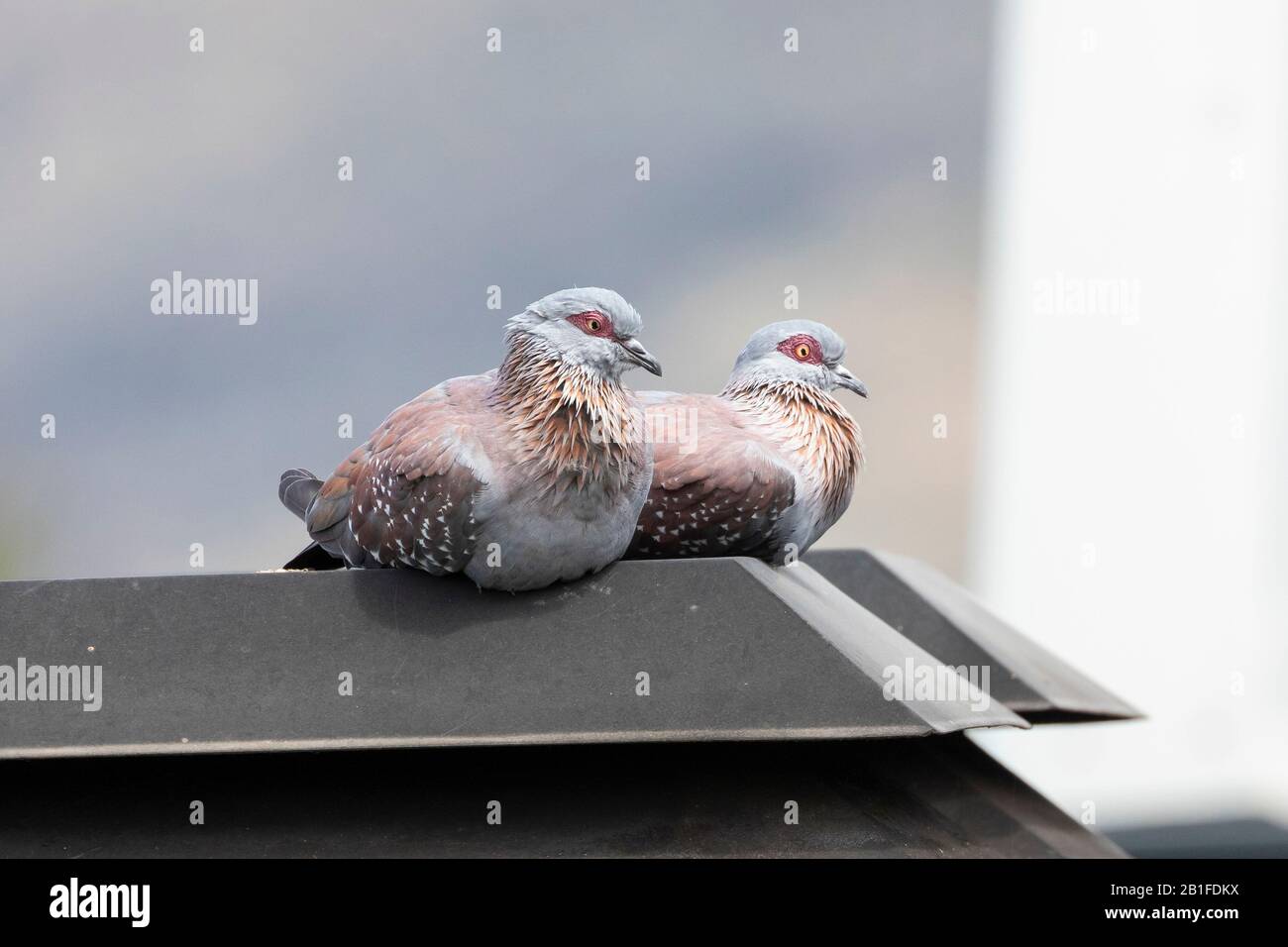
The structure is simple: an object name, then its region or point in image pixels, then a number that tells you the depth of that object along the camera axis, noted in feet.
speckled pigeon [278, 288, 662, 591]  9.53
